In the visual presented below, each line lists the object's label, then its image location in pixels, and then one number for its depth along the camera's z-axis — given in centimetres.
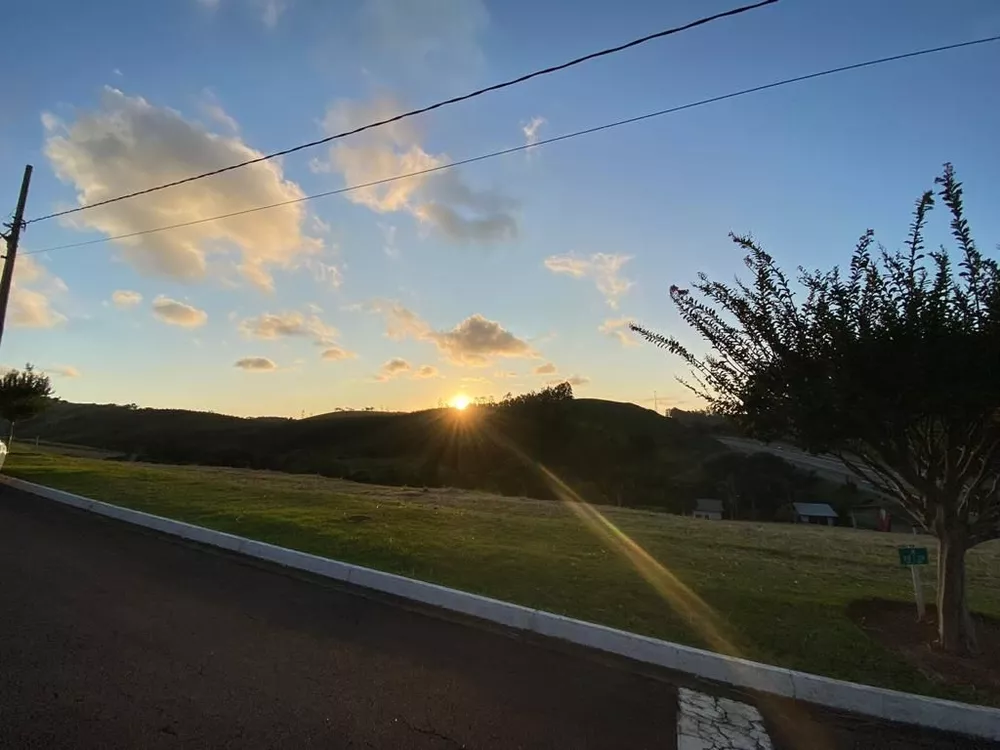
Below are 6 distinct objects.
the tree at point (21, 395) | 2803
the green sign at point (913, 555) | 628
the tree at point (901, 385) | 510
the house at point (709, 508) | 6076
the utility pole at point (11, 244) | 1800
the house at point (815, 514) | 6044
